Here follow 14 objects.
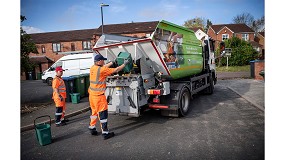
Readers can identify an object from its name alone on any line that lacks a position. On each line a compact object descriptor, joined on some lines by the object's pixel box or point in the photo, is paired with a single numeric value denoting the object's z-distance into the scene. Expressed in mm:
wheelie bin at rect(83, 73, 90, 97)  9047
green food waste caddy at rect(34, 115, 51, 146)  3851
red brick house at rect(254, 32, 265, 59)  44472
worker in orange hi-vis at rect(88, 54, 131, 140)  3971
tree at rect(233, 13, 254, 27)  43931
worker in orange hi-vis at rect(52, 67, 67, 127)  4852
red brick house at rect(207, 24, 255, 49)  39625
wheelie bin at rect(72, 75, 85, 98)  8484
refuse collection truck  4547
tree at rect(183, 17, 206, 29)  50738
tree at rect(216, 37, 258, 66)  25703
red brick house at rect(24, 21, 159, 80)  32844
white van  11953
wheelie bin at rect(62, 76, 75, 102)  7887
